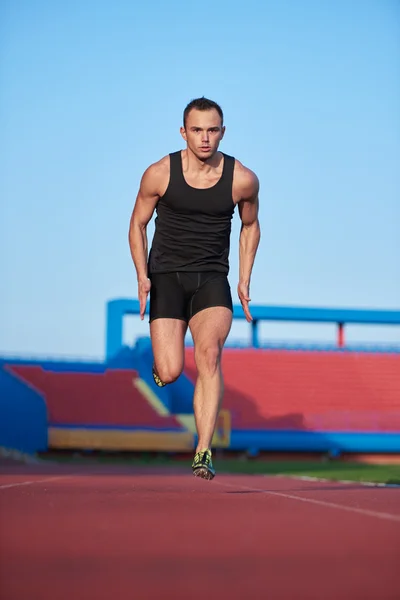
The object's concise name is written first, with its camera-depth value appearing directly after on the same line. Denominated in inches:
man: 504.1
